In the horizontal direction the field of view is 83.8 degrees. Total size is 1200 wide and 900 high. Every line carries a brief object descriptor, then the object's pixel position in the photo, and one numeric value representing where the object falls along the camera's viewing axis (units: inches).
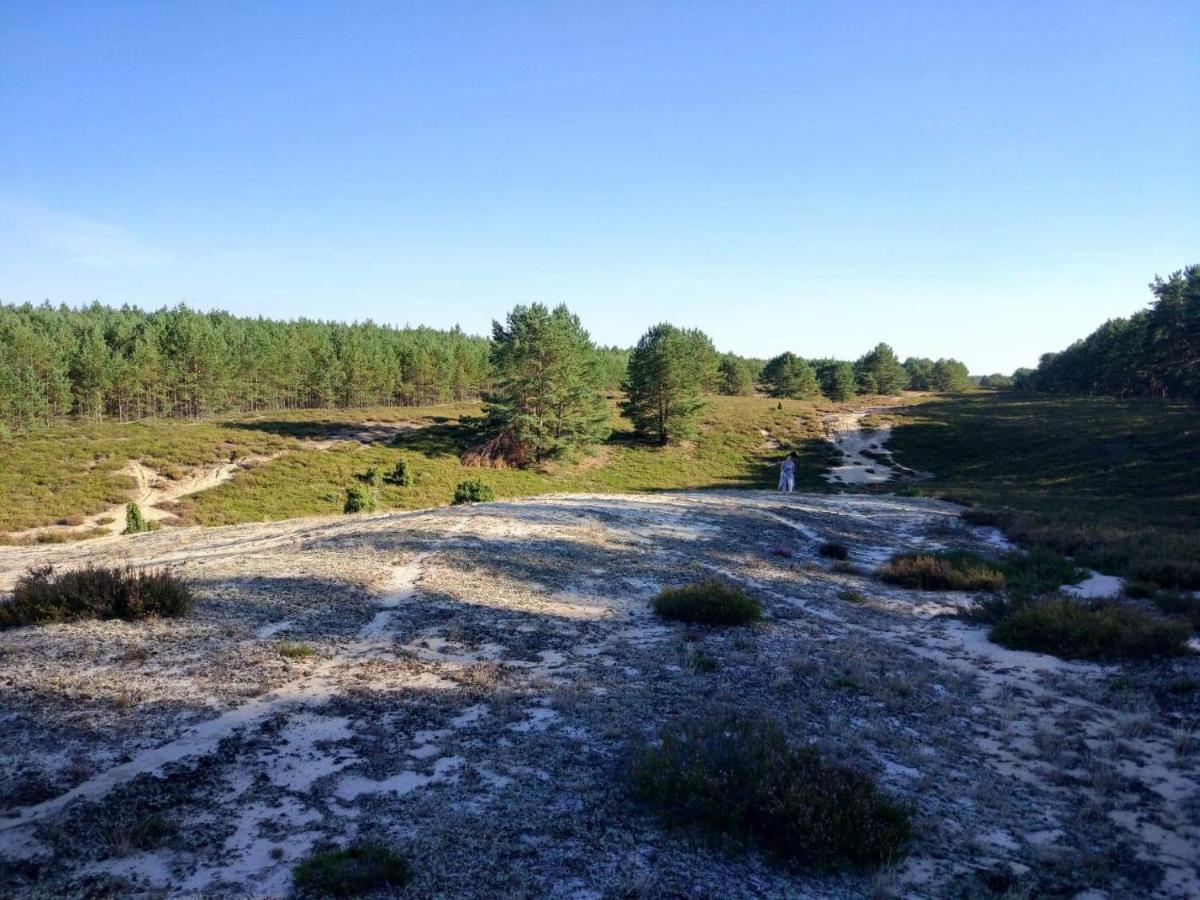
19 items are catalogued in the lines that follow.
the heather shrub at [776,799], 200.2
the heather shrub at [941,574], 607.8
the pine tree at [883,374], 5073.8
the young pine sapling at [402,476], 1813.5
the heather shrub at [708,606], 446.9
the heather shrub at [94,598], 363.6
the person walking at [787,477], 1407.5
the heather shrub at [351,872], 171.5
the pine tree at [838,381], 4589.1
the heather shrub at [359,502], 1336.1
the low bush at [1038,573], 585.9
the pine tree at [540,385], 2154.3
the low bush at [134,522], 1115.9
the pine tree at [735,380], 4963.1
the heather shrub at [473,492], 1364.4
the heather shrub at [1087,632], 401.7
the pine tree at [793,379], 4566.9
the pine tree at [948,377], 6569.9
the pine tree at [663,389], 2571.4
